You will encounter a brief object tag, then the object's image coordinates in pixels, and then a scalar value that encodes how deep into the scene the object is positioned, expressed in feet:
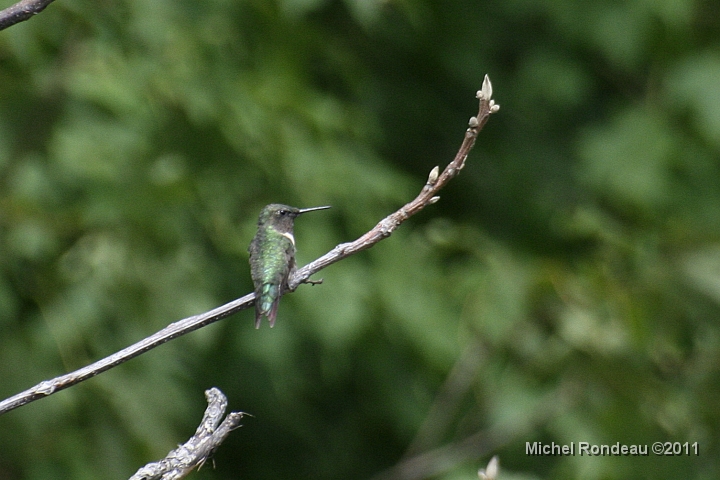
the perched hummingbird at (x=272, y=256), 24.46
